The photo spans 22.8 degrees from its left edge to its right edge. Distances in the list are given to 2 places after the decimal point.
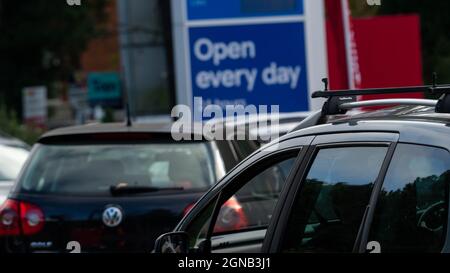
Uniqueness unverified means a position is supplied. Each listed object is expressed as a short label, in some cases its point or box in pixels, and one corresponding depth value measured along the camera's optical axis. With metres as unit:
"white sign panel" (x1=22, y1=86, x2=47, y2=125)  34.56
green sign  48.72
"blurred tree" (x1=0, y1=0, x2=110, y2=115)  54.88
